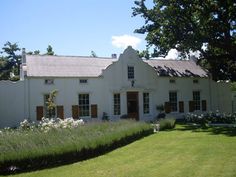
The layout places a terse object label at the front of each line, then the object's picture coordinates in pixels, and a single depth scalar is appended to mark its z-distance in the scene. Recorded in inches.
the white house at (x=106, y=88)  990.4
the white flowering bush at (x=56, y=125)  610.7
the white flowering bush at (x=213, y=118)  1021.7
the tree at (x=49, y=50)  1979.6
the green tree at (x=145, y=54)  1190.3
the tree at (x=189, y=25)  1003.3
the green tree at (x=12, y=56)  2074.7
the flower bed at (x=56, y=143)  465.1
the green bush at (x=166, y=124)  889.4
